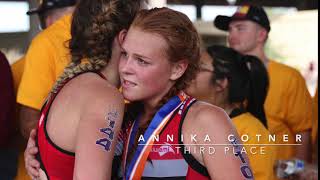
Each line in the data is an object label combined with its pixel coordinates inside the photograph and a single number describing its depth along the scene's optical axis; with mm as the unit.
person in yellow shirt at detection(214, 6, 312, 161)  5531
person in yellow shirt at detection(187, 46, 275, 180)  3541
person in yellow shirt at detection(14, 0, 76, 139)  4371
